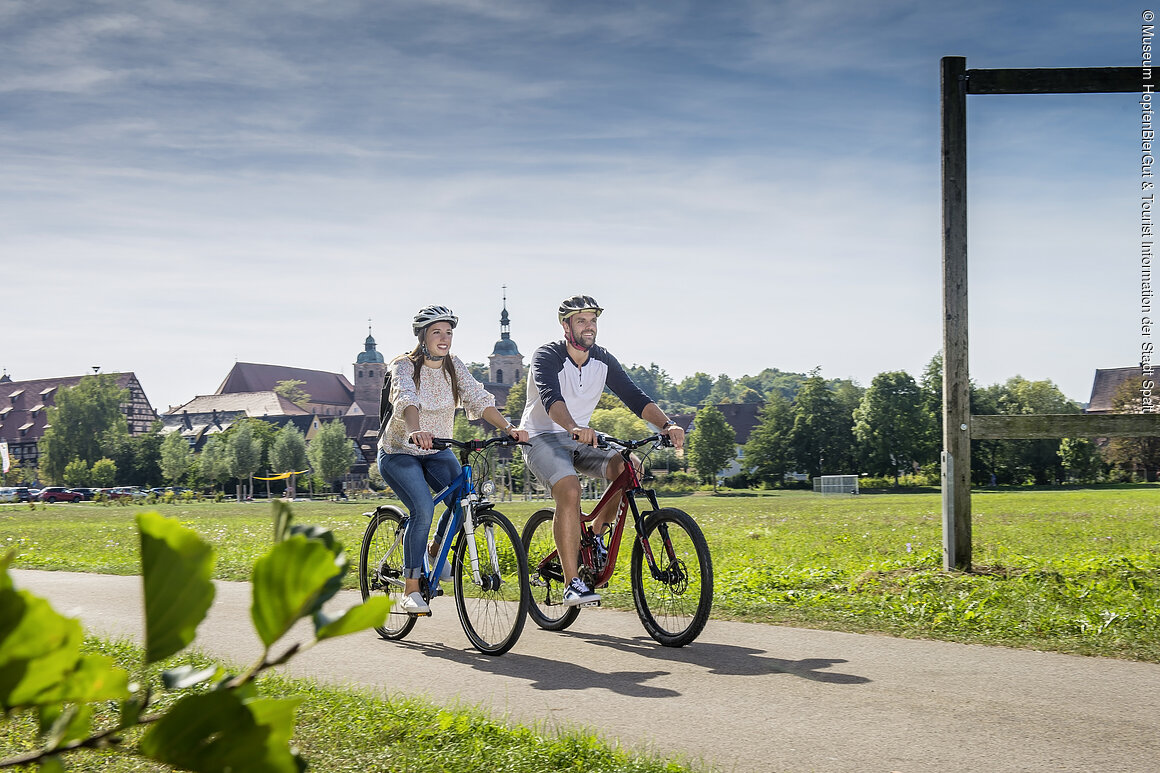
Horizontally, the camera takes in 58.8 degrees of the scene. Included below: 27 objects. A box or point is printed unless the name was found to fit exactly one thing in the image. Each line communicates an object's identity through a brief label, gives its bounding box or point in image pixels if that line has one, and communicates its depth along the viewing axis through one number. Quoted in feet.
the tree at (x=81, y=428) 325.83
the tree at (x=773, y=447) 289.53
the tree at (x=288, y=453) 283.79
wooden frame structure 27.91
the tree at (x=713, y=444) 278.67
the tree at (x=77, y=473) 310.86
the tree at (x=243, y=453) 270.26
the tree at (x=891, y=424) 270.26
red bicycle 20.92
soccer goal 235.40
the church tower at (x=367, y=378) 490.90
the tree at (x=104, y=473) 304.91
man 22.74
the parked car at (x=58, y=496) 279.90
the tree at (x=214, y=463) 269.03
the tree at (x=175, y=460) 273.33
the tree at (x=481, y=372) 521.08
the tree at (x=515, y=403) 340.76
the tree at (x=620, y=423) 258.78
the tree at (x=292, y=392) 470.39
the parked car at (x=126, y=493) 250.82
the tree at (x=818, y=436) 288.71
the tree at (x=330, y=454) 279.90
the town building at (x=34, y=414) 402.31
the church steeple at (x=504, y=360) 488.85
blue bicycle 21.68
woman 23.26
